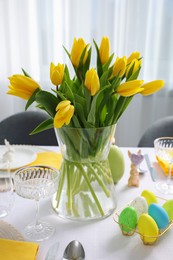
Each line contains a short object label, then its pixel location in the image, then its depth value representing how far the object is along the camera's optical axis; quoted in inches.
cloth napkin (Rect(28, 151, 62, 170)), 42.9
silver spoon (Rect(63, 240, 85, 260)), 26.5
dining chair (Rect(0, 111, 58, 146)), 60.5
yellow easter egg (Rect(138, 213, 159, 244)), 27.9
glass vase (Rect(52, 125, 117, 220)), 30.7
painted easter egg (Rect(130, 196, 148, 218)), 30.5
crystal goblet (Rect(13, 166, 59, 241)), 29.9
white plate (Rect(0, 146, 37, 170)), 41.1
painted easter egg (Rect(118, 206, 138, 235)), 29.0
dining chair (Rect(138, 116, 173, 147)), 60.0
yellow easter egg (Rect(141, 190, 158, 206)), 32.6
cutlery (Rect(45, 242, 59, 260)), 26.8
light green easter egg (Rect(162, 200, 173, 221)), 30.5
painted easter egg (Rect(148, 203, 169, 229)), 28.8
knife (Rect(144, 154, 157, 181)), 41.0
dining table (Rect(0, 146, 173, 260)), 27.6
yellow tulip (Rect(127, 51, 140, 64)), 31.8
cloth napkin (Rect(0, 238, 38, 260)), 25.7
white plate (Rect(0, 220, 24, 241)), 28.4
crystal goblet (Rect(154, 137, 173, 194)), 38.4
